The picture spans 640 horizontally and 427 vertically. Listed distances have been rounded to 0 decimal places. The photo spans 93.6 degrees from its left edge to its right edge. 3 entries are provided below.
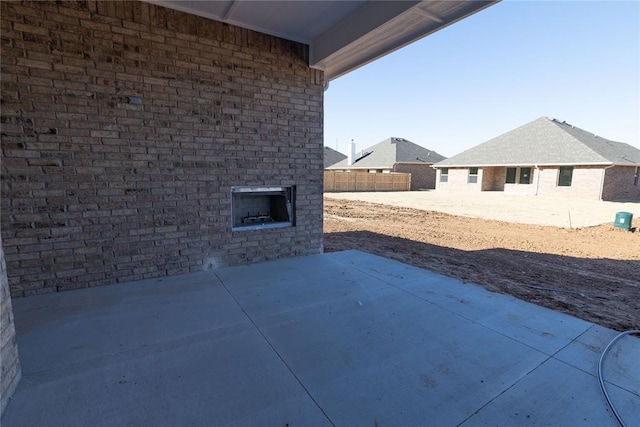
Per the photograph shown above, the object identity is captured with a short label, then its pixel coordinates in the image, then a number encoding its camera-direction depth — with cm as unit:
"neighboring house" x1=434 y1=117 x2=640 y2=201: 2050
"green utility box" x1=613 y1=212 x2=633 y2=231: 1014
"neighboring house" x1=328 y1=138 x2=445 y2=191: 3403
